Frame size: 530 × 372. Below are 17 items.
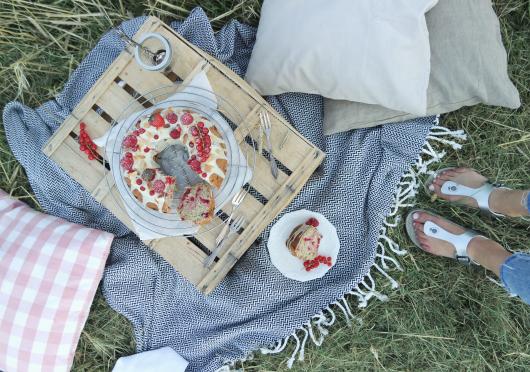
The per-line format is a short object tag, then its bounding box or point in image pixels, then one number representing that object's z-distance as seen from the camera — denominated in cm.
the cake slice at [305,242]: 117
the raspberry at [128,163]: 101
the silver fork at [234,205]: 112
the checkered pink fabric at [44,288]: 118
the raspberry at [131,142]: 100
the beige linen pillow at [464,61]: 118
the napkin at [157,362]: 131
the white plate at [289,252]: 123
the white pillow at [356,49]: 109
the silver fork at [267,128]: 112
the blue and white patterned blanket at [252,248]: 130
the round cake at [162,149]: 100
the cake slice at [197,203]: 101
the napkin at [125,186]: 110
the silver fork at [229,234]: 114
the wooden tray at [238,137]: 115
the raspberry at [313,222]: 122
